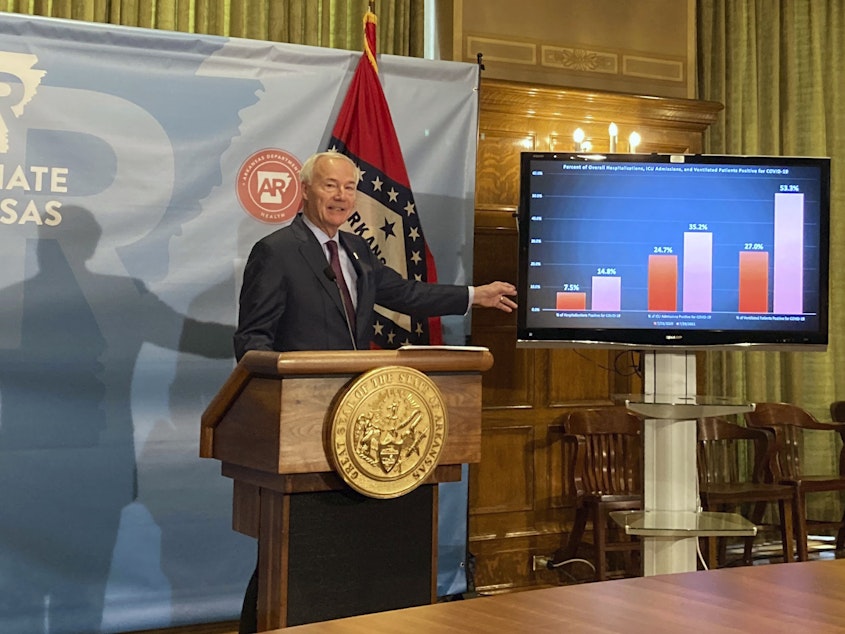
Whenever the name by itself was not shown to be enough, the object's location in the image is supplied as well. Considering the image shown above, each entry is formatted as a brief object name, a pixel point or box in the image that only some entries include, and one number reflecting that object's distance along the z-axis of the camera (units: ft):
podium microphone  10.40
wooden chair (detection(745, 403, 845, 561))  18.74
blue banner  13.23
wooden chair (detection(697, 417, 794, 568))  17.11
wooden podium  7.46
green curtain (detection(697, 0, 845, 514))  21.21
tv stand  11.75
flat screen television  12.82
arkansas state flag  14.84
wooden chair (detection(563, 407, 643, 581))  17.19
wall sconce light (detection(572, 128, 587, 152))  17.36
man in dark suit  10.21
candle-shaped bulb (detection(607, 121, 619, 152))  15.10
